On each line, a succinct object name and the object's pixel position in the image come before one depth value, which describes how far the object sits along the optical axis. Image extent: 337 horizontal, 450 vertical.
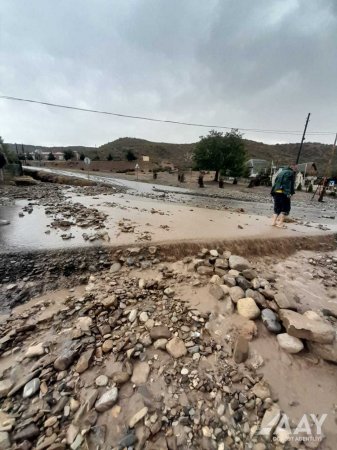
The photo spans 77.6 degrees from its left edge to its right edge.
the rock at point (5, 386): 1.91
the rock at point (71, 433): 1.59
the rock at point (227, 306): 2.83
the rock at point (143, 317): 2.66
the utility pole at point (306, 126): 20.08
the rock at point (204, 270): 3.64
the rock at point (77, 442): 1.56
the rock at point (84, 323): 2.52
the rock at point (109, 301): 2.85
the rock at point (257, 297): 2.89
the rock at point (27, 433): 1.59
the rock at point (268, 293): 3.04
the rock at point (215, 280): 3.36
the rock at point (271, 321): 2.55
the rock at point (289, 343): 2.33
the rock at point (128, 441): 1.57
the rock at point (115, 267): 3.74
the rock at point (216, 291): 3.05
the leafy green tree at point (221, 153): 28.55
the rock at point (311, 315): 2.63
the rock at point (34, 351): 2.24
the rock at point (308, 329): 2.33
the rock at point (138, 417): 1.70
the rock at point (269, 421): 1.68
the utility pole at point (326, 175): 16.77
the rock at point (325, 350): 2.22
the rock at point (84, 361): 2.09
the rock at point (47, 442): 1.55
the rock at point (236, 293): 2.97
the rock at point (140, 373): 2.02
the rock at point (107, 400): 1.79
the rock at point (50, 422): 1.68
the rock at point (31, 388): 1.89
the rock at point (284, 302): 2.82
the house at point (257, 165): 55.22
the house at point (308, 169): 47.44
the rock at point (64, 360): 2.10
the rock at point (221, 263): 3.77
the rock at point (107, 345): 2.29
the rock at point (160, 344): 2.33
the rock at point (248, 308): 2.71
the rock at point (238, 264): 3.73
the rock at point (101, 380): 1.97
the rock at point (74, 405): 1.78
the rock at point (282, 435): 1.63
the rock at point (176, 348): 2.26
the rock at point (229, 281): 3.26
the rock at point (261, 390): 1.93
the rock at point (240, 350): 2.23
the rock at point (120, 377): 1.99
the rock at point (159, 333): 2.44
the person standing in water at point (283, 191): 5.95
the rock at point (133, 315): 2.68
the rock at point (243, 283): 3.20
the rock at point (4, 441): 1.54
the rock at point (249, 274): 3.51
